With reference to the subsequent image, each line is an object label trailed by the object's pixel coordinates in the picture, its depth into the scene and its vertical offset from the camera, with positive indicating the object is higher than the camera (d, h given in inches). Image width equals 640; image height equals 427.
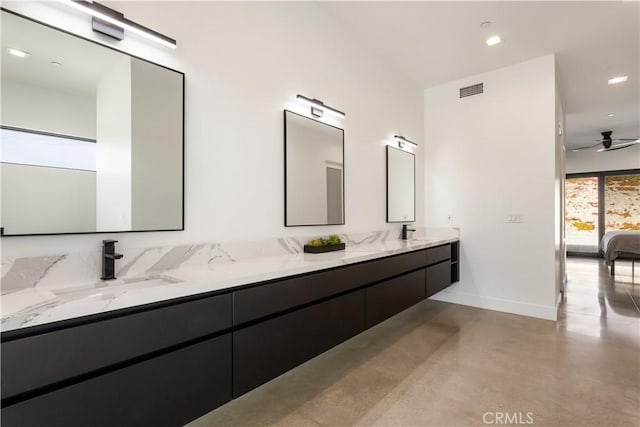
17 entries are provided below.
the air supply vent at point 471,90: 173.4 +68.2
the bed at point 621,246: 237.8 -24.2
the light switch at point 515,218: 160.2 -1.9
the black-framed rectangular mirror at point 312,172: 108.0 +15.5
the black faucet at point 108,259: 64.5 -9.1
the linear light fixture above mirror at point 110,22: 62.2 +39.7
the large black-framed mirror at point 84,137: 56.7 +15.7
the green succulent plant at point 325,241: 110.4 -9.6
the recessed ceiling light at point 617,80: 177.0 +75.7
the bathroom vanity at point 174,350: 41.7 -23.3
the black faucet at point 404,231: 165.0 -8.7
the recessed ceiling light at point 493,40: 137.6 +75.4
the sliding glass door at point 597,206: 323.0 +8.5
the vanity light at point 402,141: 165.9 +38.8
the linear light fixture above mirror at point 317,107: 112.4 +39.8
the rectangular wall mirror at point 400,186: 160.9 +15.0
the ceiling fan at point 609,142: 291.7 +69.6
